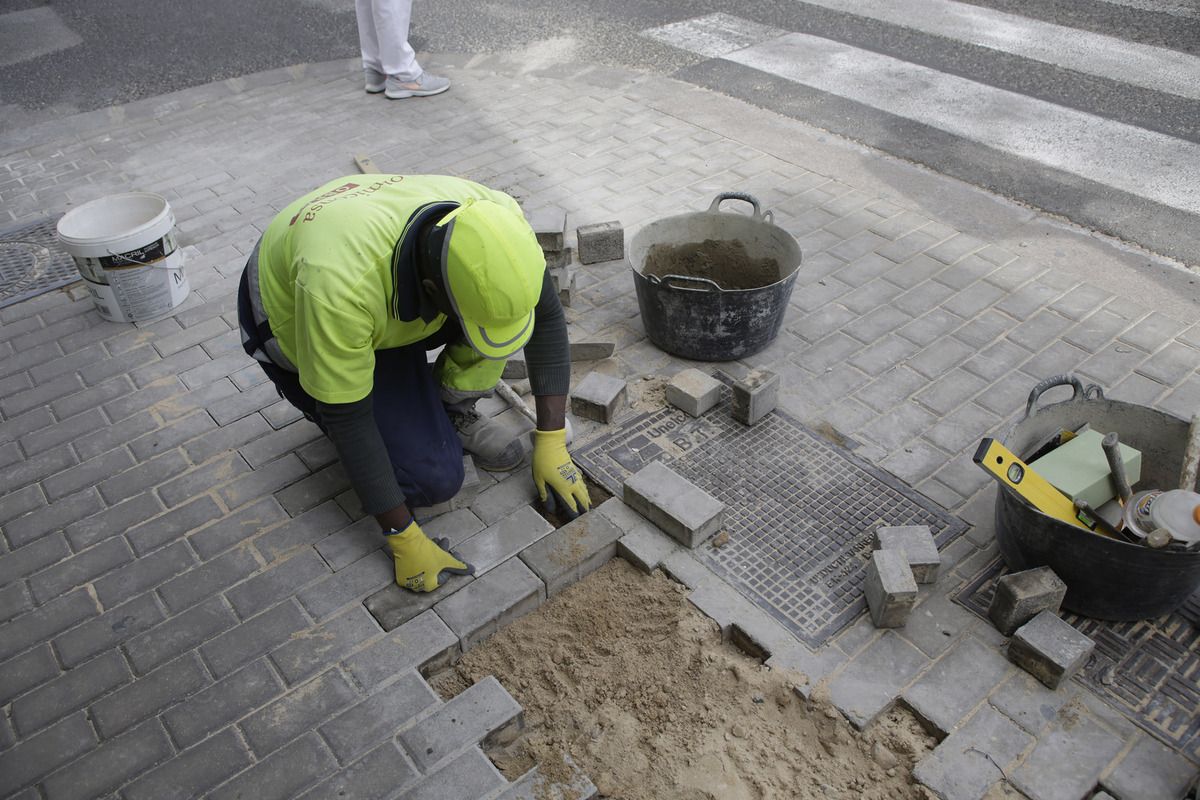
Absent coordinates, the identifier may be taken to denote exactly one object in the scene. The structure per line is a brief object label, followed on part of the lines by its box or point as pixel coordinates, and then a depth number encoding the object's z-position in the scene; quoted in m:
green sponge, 3.18
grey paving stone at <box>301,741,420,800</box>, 2.74
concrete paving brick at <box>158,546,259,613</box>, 3.40
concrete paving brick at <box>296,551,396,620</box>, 3.33
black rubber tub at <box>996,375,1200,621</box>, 2.91
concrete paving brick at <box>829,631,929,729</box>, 2.92
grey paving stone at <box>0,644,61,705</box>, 3.11
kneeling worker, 2.76
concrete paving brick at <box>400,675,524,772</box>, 2.83
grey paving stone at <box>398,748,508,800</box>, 2.72
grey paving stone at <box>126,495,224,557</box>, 3.64
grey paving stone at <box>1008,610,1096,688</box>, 2.91
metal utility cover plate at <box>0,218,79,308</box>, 5.37
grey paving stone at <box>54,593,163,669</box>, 3.23
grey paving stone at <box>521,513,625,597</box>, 3.38
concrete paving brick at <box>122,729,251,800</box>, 2.78
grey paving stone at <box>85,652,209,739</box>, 2.99
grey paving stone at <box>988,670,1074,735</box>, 2.89
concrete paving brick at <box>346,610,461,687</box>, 3.09
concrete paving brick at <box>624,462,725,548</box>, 3.45
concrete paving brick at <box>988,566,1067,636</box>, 3.01
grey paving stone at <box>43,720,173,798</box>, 2.80
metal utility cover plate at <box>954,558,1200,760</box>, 2.87
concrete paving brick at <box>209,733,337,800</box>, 2.76
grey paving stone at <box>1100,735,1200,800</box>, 2.69
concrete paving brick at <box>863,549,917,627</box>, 3.05
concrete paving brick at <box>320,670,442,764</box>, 2.88
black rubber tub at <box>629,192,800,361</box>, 4.23
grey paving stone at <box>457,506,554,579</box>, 3.46
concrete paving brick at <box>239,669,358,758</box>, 2.91
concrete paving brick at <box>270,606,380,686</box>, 3.12
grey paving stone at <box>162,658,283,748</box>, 2.95
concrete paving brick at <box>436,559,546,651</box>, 3.21
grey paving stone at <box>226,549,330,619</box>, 3.36
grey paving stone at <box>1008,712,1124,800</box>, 2.71
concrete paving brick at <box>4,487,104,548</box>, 3.70
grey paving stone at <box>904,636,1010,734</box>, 2.91
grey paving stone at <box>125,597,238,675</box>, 3.19
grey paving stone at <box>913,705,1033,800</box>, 2.72
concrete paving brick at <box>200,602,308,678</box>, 3.16
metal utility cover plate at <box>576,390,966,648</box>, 3.32
